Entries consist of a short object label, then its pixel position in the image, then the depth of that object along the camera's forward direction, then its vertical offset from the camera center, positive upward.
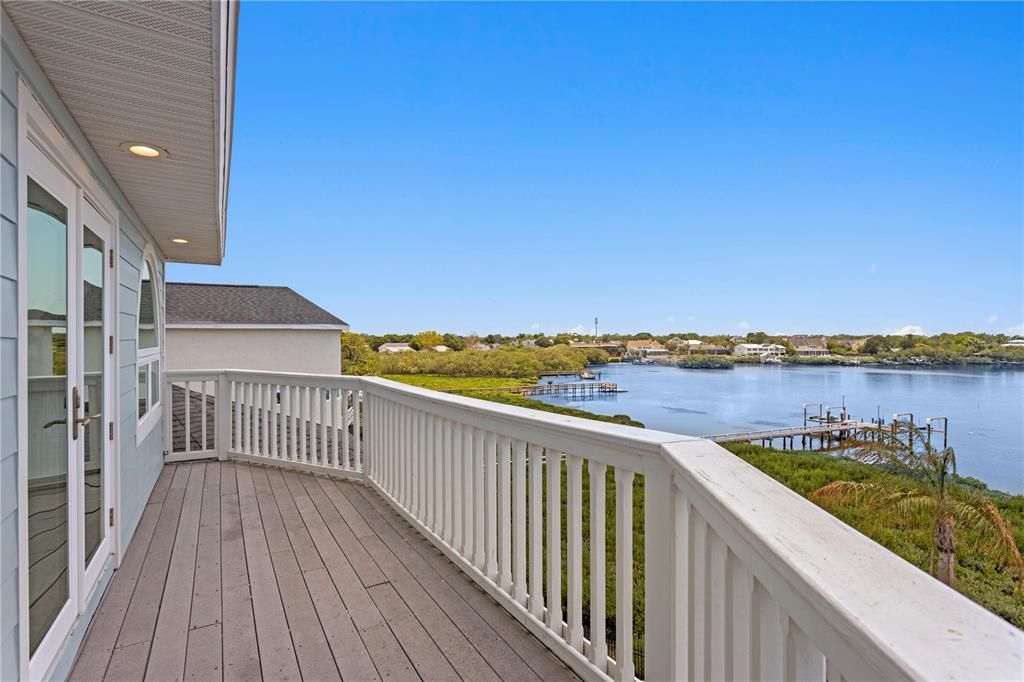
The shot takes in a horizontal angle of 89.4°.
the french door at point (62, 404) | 1.79 -0.28
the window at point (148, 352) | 4.09 -0.13
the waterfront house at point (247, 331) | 13.24 +0.18
